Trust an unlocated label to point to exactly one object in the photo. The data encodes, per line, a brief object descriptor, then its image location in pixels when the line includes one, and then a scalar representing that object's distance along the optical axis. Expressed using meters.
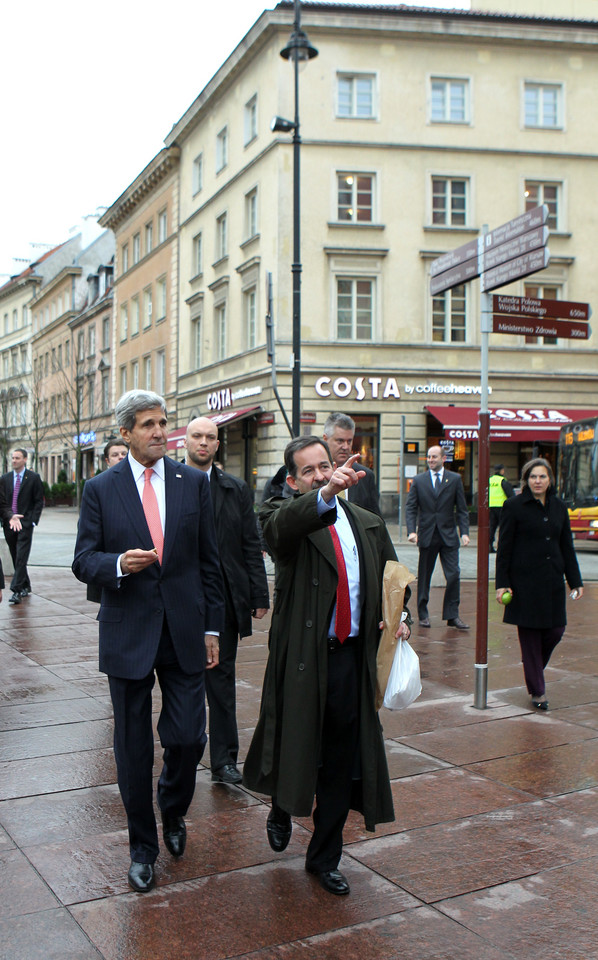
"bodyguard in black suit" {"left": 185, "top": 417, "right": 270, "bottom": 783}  5.05
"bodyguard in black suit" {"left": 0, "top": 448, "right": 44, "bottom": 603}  12.07
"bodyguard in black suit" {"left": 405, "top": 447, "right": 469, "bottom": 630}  10.43
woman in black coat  6.67
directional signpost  6.32
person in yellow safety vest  19.45
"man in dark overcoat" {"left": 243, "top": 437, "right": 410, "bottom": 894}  3.64
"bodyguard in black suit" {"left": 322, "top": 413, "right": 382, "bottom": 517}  5.51
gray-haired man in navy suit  3.72
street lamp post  17.72
